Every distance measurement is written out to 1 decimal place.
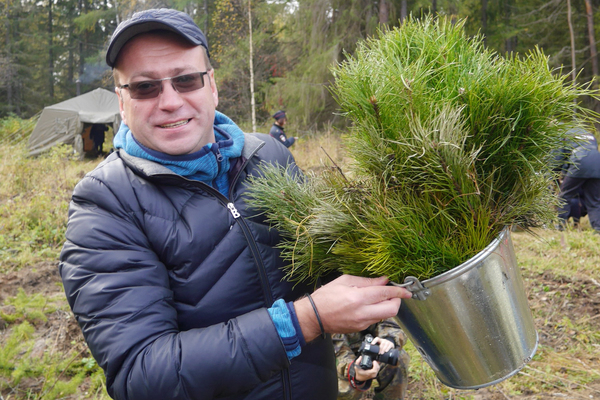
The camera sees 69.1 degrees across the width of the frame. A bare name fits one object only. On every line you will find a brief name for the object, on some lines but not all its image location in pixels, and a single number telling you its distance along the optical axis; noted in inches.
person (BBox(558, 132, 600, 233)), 236.2
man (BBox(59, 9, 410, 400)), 46.6
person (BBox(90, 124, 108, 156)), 676.7
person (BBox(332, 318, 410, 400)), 108.6
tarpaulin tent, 623.2
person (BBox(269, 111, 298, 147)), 401.4
